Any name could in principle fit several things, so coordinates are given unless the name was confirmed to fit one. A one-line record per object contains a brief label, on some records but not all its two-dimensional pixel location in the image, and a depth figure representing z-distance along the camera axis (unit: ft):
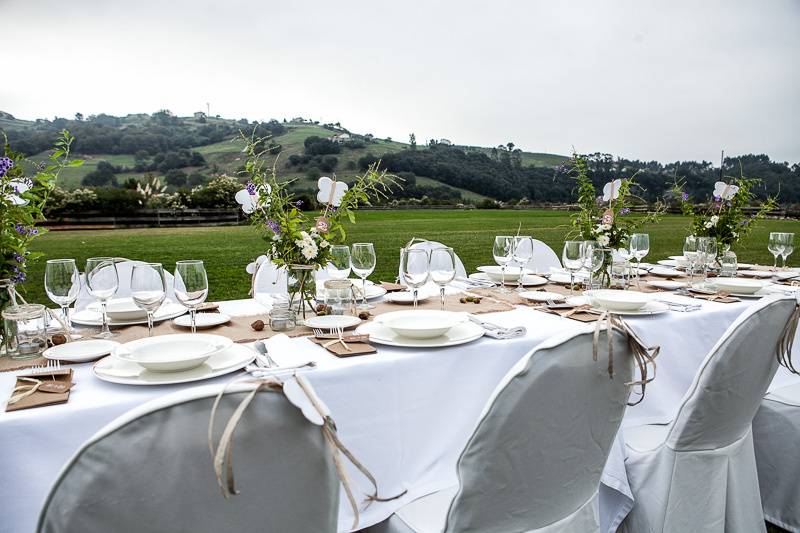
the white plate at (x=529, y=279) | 9.20
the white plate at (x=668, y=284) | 8.98
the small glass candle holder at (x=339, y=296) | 6.40
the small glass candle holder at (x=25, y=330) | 4.73
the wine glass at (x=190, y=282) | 5.13
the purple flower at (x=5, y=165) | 4.83
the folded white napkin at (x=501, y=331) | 5.51
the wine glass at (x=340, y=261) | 6.54
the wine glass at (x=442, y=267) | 6.27
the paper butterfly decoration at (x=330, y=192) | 6.35
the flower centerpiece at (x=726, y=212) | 10.39
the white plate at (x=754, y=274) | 10.41
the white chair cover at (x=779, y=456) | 7.27
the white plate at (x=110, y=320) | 6.02
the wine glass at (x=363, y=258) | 6.63
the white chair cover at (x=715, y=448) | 5.06
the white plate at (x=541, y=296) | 7.57
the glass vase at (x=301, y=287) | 6.30
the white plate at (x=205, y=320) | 5.93
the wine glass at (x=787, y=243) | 9.90
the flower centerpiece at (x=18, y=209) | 4.92
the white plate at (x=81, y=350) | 4.55
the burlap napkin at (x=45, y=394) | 3.52
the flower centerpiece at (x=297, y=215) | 5.98
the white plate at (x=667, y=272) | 10.55
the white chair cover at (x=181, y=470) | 2.08
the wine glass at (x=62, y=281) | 5.10
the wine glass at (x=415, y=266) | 5.98
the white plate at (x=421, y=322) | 5.16
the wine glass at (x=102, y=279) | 5.02
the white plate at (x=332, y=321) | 5.67
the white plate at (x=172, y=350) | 4.08
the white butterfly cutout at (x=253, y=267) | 7.01
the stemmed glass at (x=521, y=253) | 8.07
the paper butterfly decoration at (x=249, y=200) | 5.94
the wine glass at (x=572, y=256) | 7.61
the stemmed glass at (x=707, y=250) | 9.27
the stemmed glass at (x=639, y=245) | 9.21
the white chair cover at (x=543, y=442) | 3.43
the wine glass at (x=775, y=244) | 10.05
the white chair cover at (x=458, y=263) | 10.72
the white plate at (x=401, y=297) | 7.51
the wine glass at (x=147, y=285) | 5.08
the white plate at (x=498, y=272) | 9.47
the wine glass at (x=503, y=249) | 7.80
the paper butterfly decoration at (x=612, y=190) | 8.92
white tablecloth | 3.34
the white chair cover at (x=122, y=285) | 8.32
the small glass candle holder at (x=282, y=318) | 5.87
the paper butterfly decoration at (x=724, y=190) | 10.33
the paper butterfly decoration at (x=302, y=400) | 2.15
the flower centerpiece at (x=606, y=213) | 8.76
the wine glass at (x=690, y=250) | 9.79
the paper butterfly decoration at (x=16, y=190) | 4.93
